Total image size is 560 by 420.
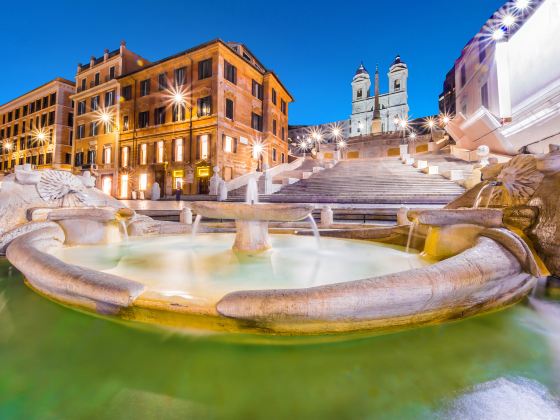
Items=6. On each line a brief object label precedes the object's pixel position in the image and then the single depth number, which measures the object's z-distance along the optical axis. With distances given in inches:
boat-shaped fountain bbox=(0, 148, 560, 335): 72.2
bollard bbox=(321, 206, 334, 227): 320.2
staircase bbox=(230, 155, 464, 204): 464.9
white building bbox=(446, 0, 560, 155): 555.5
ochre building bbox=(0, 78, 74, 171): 1380.4
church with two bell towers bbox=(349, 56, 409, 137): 2284.7
